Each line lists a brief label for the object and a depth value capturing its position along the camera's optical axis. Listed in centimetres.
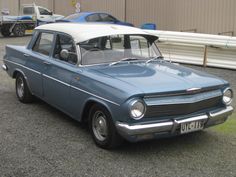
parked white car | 2377
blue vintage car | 459
